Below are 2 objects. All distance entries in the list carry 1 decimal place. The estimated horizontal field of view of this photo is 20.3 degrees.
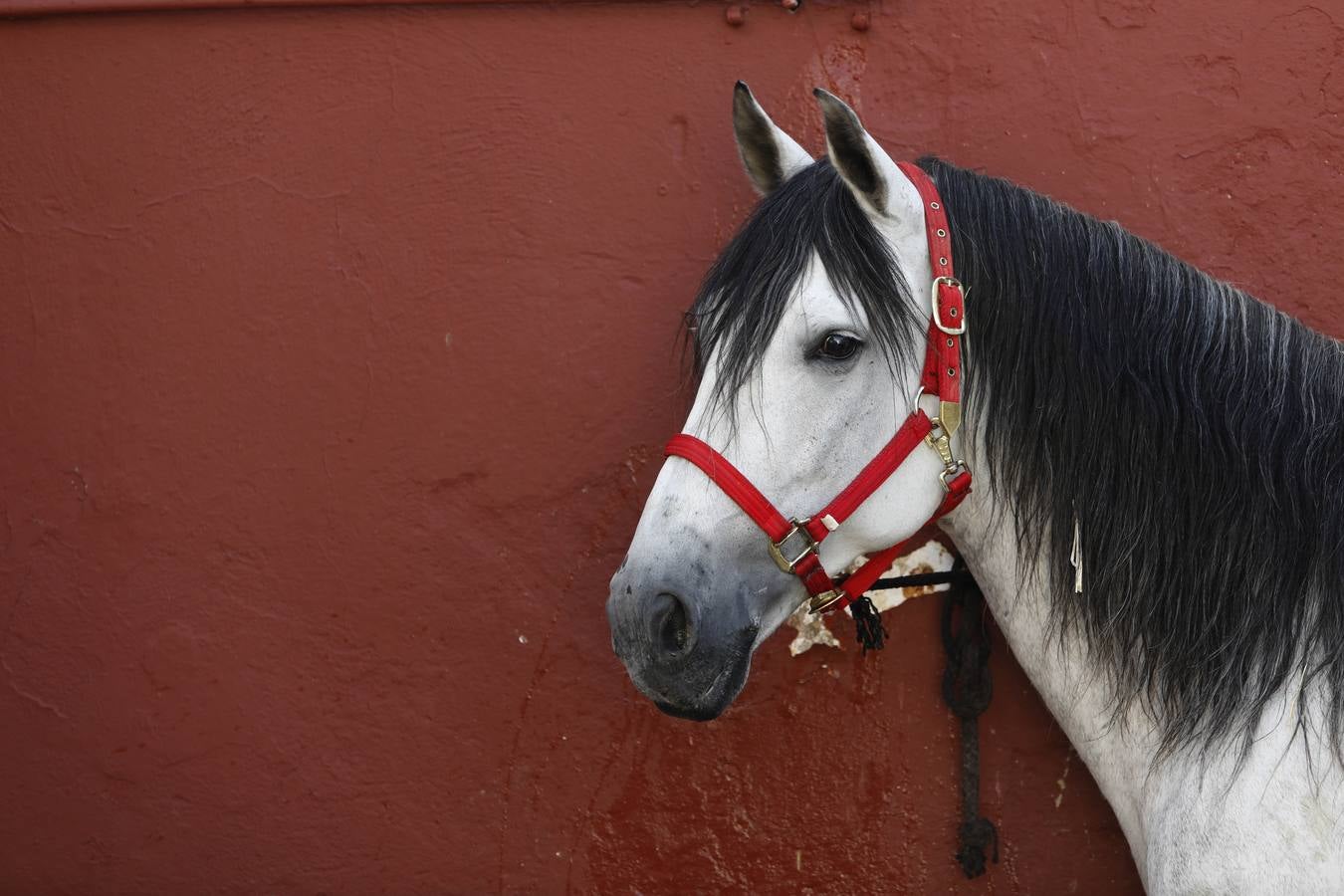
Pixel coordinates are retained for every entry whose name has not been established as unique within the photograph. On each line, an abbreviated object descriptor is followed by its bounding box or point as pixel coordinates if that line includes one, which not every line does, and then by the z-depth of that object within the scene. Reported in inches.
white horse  154.1
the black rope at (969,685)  171.5
